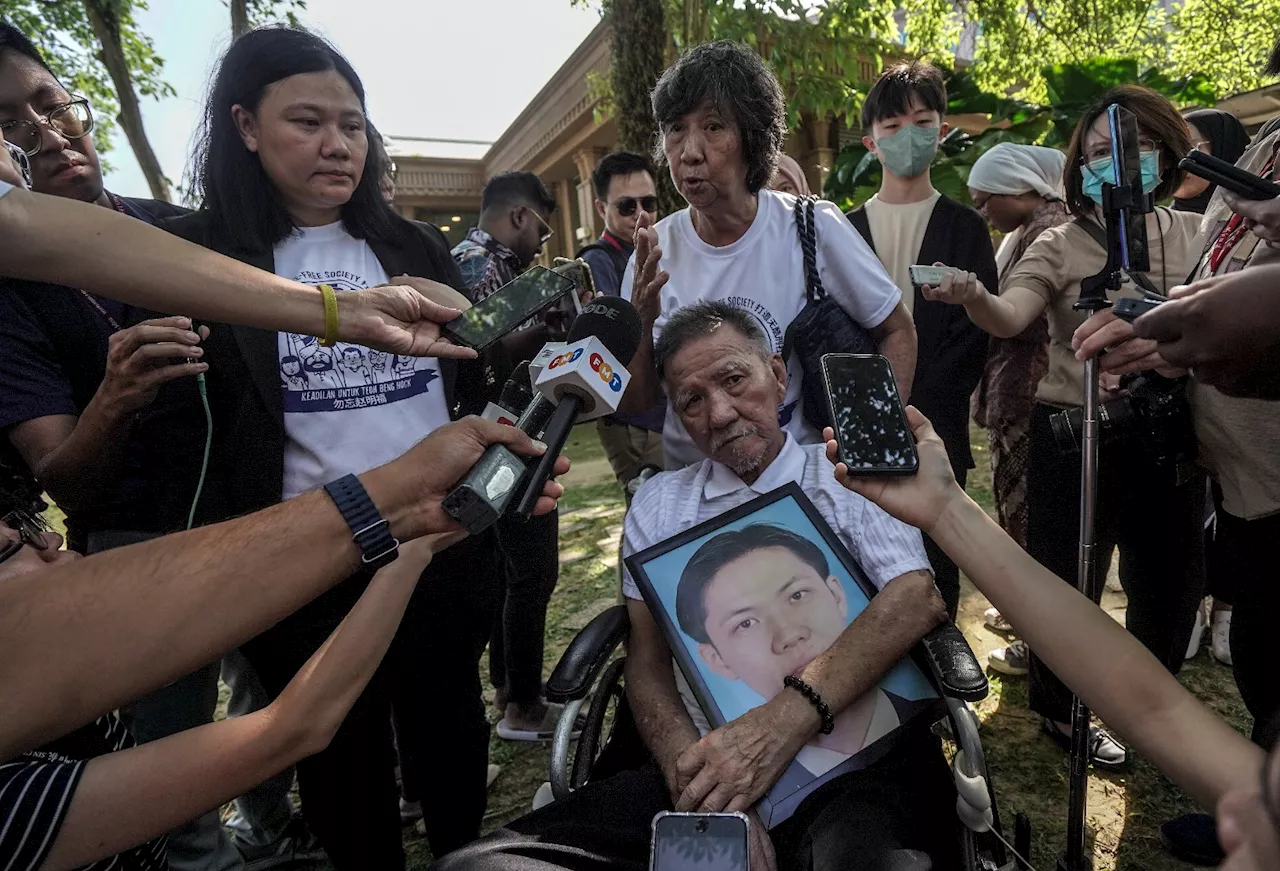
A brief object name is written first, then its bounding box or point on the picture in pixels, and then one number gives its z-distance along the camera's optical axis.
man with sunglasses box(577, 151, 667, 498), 3.80
